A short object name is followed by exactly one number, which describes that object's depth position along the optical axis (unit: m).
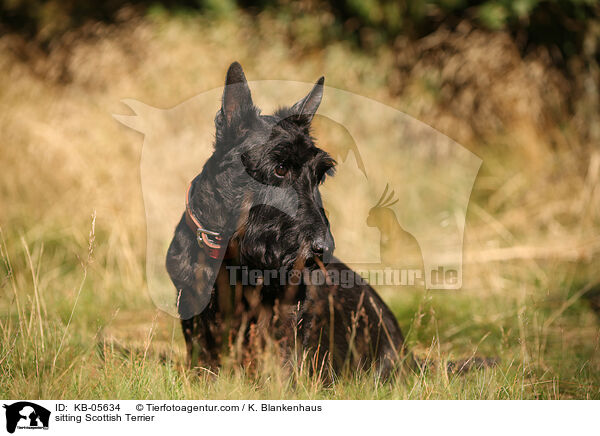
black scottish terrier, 6.13
